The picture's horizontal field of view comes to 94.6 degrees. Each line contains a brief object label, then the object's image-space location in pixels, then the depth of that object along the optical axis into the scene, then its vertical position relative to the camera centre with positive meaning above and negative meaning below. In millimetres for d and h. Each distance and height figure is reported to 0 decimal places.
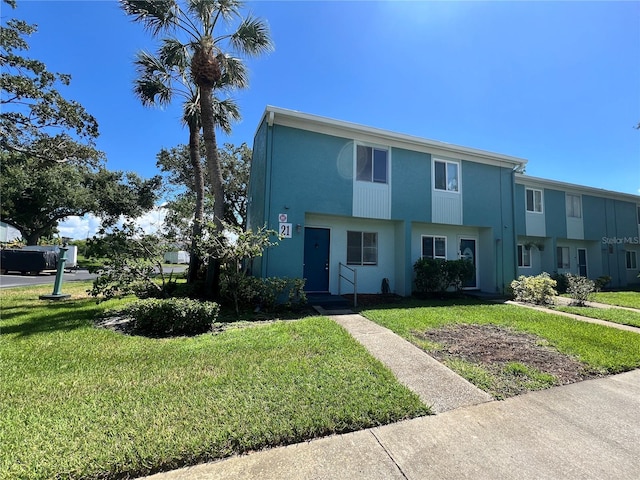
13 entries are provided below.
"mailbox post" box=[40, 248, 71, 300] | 9301 -912
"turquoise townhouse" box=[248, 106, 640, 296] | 9352 +2211
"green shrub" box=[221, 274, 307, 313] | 7887 -864
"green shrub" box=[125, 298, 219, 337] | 5949 -1217
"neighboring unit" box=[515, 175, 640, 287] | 15125 +2074
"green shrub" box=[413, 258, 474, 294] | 10898 -348
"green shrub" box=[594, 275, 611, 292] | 14961 -659
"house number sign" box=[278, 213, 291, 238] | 9141 +1057
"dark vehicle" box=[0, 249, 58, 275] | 18375 -437
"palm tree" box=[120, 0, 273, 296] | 8805 +6989
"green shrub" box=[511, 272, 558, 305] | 10141 -840
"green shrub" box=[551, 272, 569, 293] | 13903 -753
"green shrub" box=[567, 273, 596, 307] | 9867 -751
